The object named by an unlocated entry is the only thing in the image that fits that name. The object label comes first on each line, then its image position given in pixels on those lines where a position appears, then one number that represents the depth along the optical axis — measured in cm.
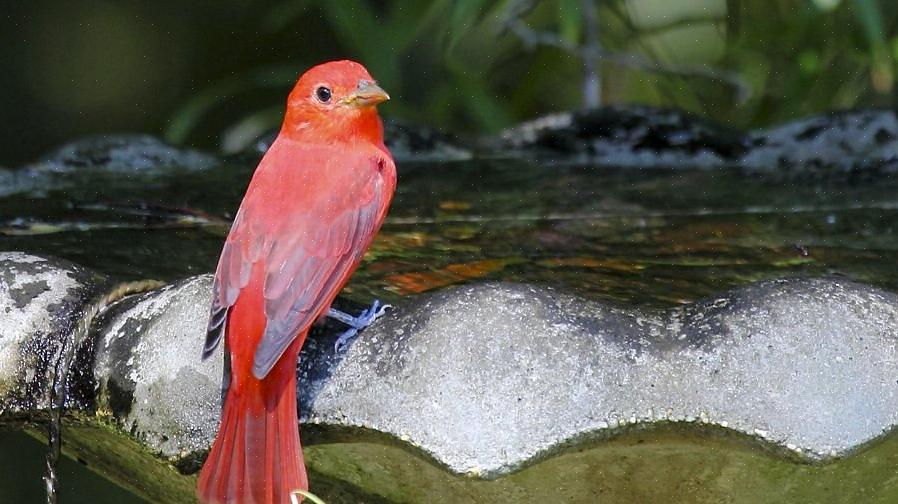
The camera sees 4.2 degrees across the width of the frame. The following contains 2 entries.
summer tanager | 457
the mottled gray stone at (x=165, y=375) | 457
